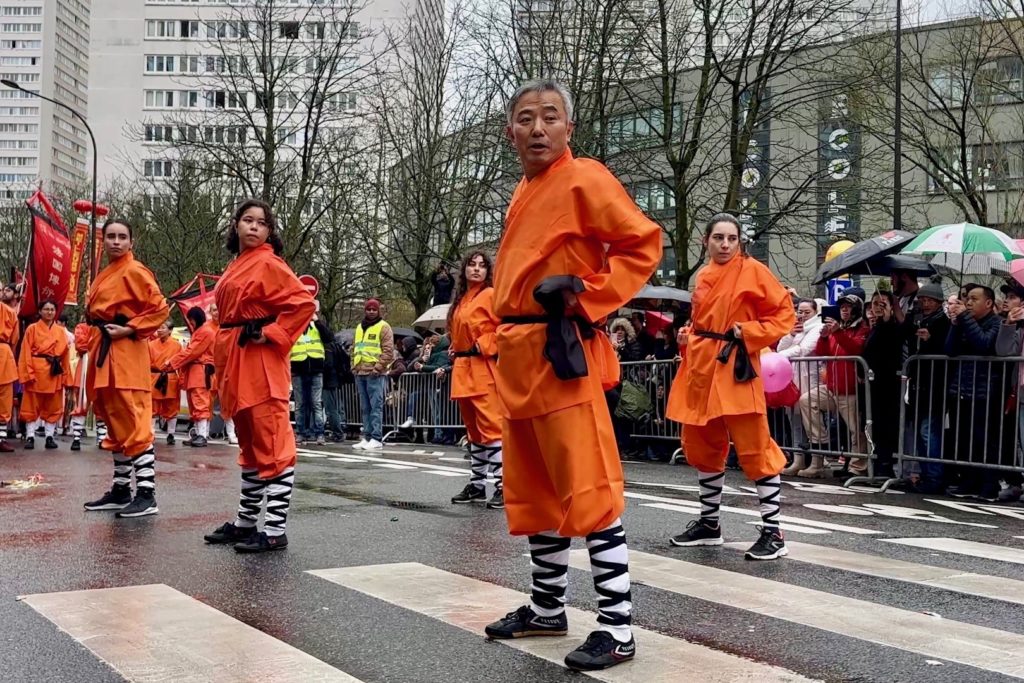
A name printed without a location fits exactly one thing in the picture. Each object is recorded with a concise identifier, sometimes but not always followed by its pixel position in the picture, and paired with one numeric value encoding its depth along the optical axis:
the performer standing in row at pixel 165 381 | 18.22
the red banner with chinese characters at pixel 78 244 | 25.82
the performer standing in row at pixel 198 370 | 17.55
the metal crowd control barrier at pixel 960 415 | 10.70
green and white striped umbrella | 11.02
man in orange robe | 4.27
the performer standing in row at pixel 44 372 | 17.12
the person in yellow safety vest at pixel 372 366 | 17.72
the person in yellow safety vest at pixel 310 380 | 18.62
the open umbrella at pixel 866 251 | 11.91
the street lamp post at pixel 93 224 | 30.96
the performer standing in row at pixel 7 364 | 16.08
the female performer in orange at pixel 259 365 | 6.88
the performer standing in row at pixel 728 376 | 6.82
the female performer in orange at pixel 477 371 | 9.37
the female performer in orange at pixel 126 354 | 8.31
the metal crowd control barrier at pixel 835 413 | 12.16
